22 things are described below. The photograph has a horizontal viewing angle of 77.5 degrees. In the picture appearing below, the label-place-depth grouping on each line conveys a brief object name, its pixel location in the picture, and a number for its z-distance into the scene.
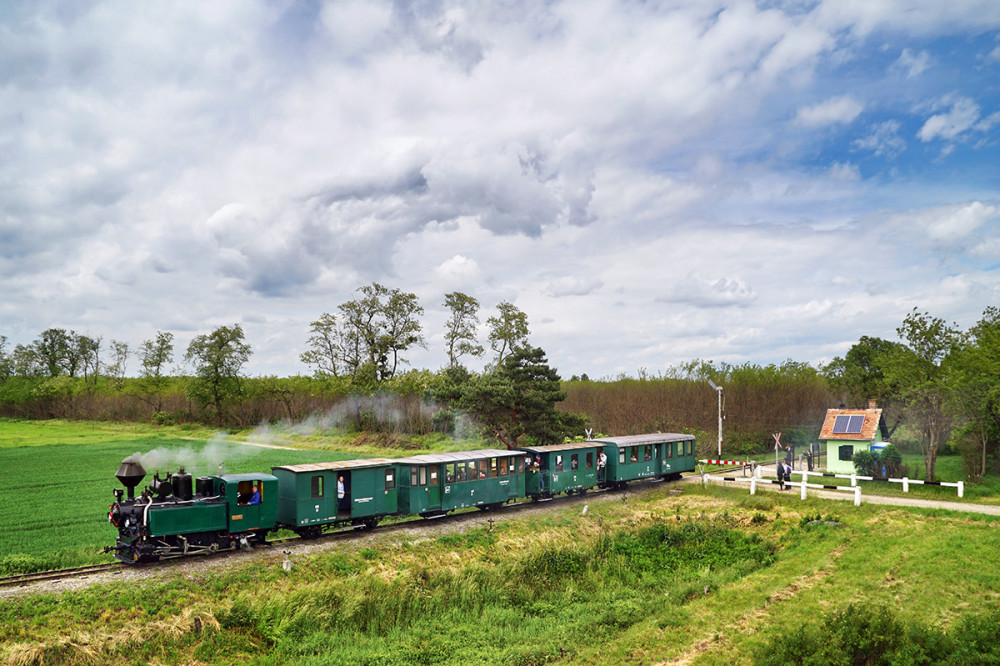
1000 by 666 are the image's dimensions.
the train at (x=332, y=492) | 18.61
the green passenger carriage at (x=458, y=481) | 24.45
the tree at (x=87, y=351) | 102.38
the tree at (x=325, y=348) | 67.00
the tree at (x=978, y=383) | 29.88
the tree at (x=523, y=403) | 37.28
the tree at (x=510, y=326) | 59.22
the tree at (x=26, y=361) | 96.72
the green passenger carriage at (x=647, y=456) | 32.56
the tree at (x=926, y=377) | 30.62
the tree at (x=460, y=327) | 63.25
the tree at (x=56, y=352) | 100.85
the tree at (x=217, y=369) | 69.19
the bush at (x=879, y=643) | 9.71
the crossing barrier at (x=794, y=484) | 26.48
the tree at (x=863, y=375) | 54.00
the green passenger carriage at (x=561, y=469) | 29.41
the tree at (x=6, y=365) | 94.31
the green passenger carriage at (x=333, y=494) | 21.42
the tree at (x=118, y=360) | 100.75
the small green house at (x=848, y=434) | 34.28
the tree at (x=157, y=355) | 90.39
